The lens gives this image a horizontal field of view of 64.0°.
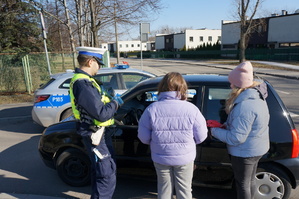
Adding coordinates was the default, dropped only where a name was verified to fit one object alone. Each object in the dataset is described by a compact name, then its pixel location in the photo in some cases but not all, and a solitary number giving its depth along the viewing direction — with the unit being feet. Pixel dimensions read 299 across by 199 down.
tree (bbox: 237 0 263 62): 84.74
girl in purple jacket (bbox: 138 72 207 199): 6.96
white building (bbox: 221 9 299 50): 107.65
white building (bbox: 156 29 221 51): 206.18
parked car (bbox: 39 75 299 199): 9.19
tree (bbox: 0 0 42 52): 64.80
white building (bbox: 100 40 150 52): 377.42
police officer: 7.70
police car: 19.48
